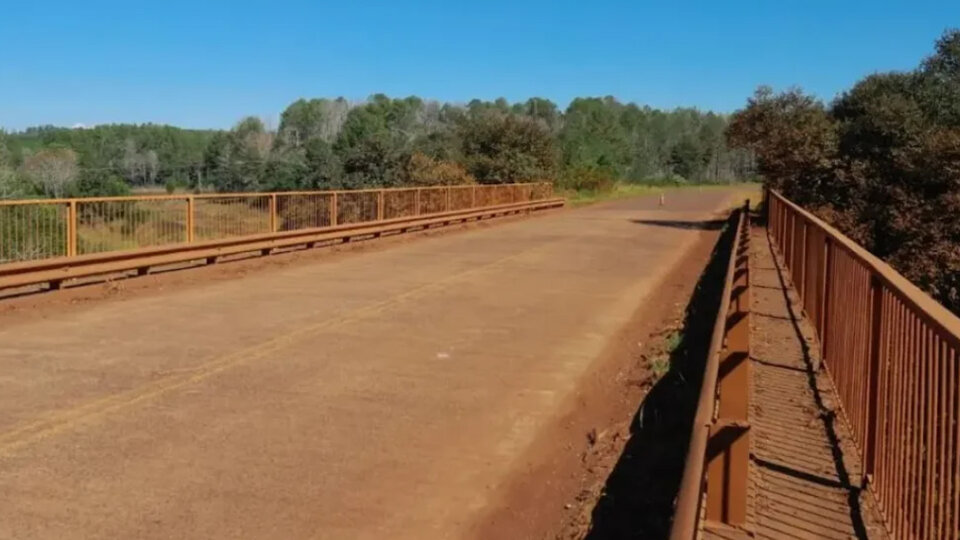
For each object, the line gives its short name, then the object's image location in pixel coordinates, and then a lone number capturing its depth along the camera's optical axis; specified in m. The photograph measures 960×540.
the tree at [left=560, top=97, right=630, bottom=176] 87.06
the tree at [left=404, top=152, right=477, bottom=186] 41.94
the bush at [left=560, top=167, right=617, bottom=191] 69.94
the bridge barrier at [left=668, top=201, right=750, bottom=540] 3.26
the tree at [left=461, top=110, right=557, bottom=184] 51.16
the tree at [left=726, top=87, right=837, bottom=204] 30.45
